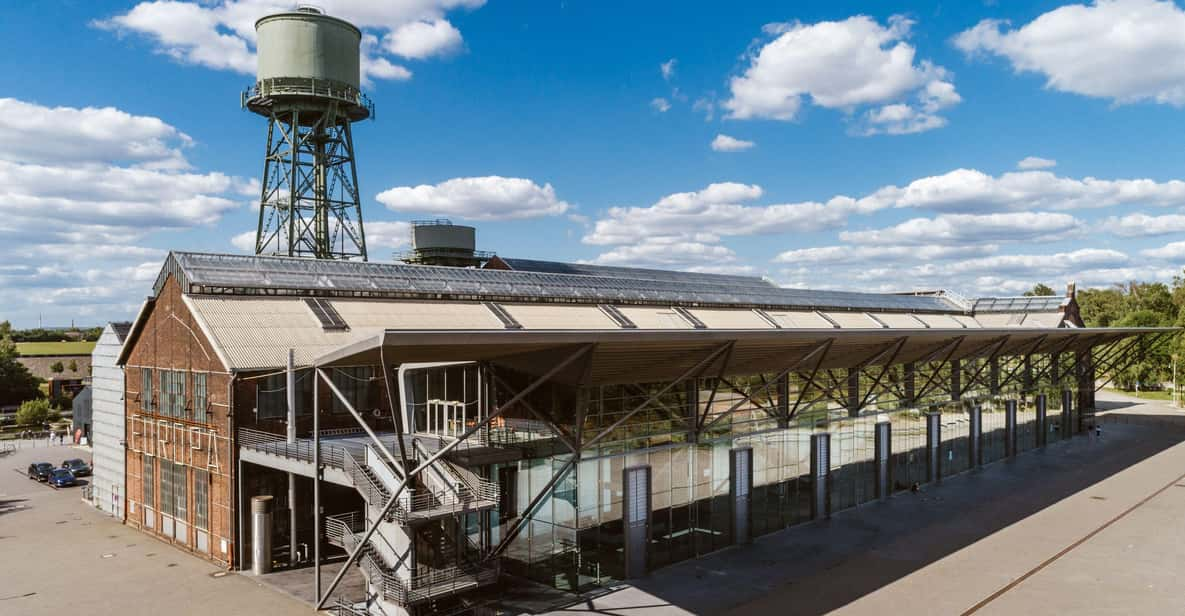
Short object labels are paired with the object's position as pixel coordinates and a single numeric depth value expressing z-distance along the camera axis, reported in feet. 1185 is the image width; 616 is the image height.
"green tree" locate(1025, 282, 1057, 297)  564.14
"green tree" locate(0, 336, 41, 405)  285.66
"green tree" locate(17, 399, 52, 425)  248.32
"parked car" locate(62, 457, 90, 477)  173.27
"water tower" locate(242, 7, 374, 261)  166.20
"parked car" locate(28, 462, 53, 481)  170.30
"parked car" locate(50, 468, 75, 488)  164.96
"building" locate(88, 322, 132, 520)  133.49
